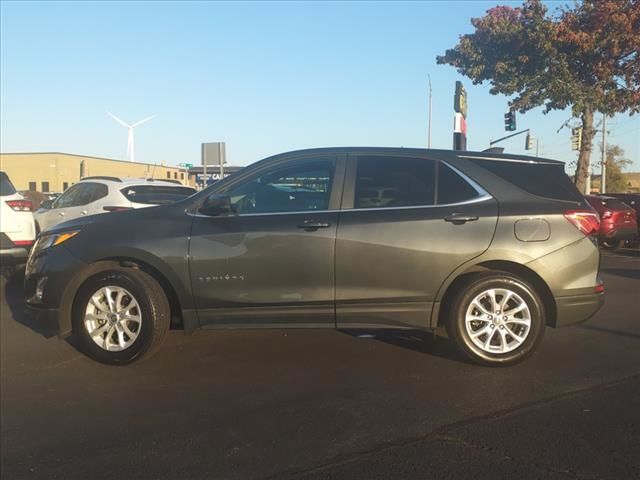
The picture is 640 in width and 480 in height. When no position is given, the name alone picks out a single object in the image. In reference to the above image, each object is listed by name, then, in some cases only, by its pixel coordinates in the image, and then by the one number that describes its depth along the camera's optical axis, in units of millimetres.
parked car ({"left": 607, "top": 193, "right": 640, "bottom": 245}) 15312
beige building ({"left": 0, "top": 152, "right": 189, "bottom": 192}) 67688
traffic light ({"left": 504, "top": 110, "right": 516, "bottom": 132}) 21516
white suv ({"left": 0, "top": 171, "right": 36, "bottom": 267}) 8250
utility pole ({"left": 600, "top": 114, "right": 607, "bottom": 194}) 36675
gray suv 4457
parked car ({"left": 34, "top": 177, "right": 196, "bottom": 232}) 9352
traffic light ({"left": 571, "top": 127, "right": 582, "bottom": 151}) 20875
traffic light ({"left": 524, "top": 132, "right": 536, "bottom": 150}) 26516
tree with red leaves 18219
